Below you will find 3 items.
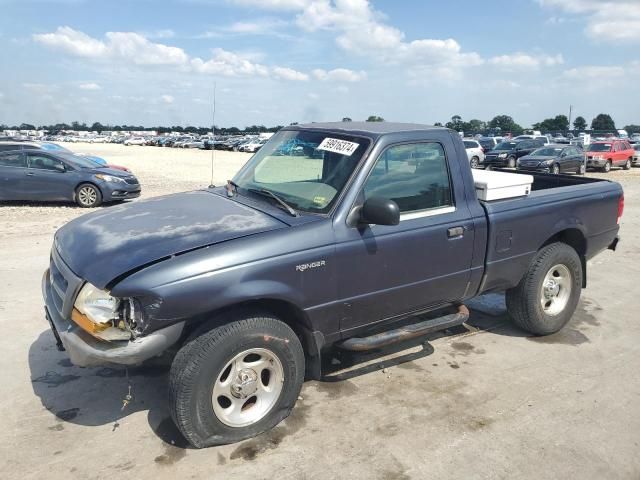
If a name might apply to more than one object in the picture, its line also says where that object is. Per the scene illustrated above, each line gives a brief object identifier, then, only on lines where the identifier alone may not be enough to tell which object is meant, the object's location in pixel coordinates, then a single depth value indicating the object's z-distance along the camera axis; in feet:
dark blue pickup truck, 9.59
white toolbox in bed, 13.79
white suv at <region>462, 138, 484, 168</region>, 89.97
